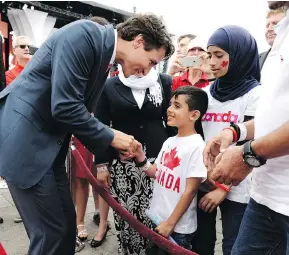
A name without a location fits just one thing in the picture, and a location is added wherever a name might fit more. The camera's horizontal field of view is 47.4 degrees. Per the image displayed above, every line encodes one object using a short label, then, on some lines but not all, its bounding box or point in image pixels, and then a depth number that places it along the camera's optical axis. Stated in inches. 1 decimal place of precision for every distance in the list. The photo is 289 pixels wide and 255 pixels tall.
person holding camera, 104.5
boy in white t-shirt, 75.6
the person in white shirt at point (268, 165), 40.9
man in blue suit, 59.0
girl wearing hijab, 71.5
